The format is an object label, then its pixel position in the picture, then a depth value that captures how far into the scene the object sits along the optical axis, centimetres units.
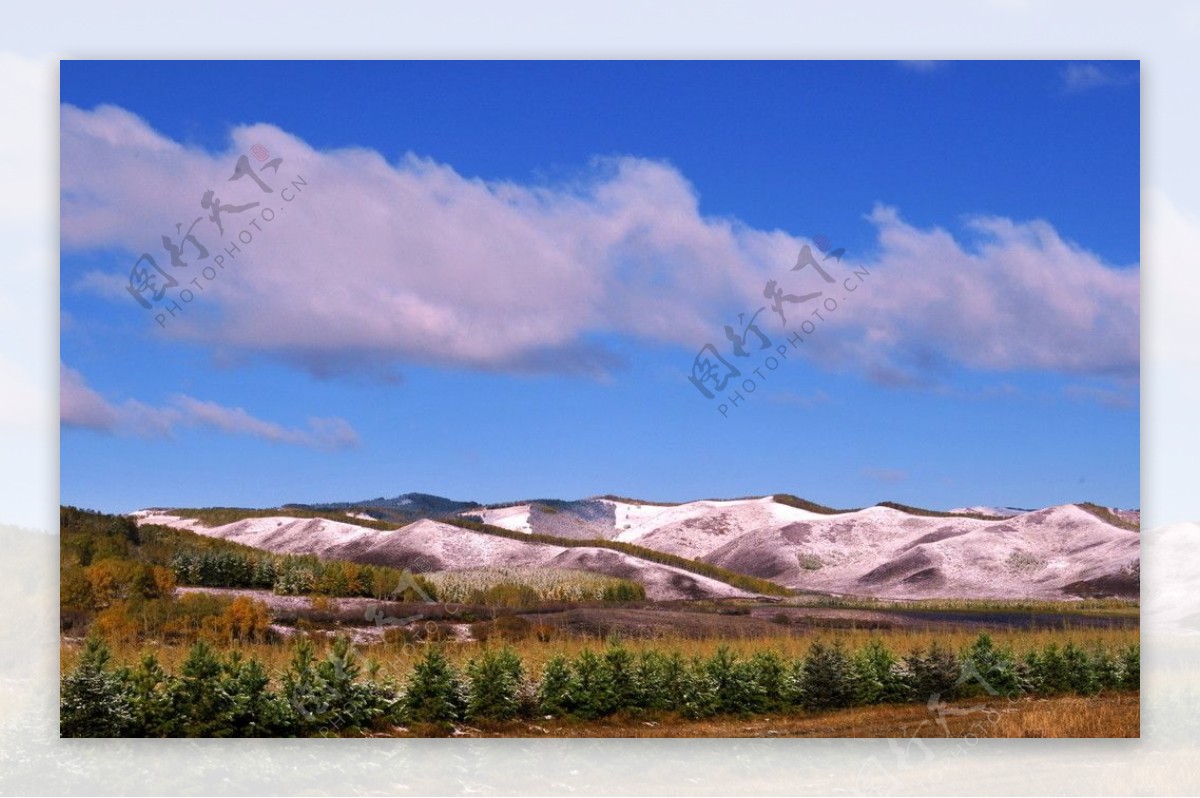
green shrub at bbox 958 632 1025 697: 1130
